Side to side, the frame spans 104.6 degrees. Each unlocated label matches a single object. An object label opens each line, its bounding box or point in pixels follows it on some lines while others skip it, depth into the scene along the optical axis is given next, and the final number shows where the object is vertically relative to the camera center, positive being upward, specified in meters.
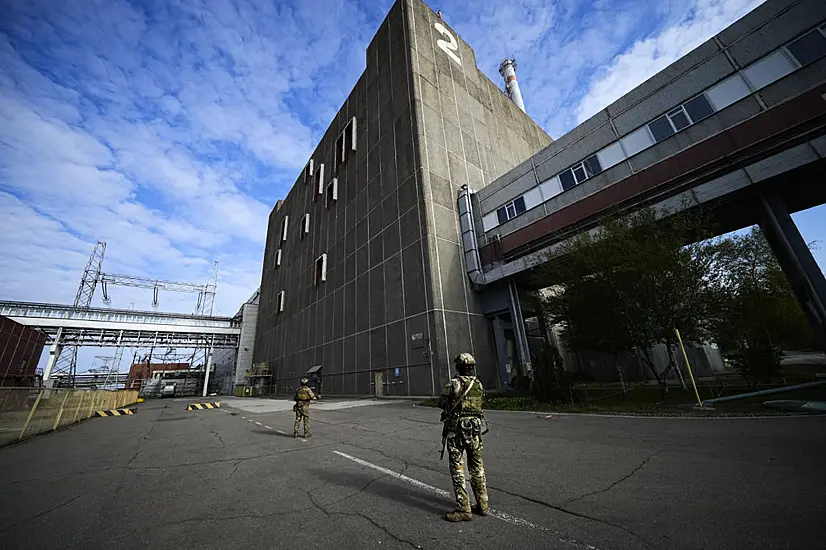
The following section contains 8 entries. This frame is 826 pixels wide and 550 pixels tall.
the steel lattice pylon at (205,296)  79.62 +24.31
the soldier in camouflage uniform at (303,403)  9.06 -0.31
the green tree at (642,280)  12.21 +3.39
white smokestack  46.62 +42.28
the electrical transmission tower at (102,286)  55.03 +23.76
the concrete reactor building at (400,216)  20.53 +13.34
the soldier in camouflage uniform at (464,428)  3.64 -0.56
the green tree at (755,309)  12.45 +2.35
